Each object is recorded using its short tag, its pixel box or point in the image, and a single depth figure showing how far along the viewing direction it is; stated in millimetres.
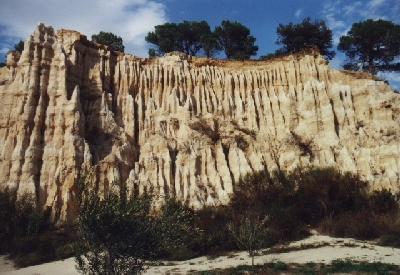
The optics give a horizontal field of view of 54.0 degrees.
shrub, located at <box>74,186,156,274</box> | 12320
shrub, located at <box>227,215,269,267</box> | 20555
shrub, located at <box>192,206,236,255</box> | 23750
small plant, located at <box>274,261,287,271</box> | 18625
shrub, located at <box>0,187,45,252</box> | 23328
